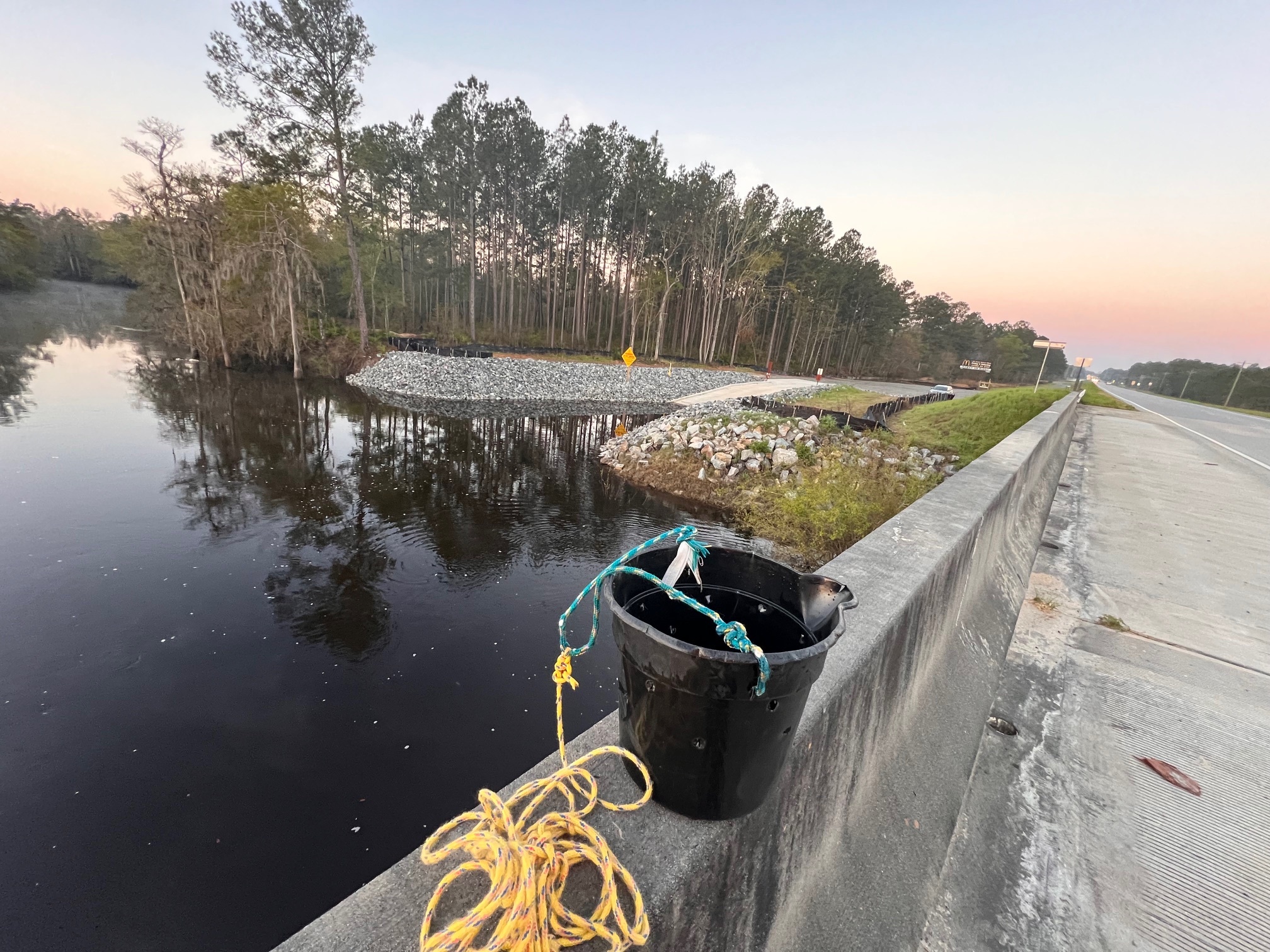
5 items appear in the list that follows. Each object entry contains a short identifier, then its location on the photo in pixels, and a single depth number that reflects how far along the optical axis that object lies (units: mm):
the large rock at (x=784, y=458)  10047
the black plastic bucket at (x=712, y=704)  873
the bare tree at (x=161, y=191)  18047
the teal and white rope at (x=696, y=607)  847
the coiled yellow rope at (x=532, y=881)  723
